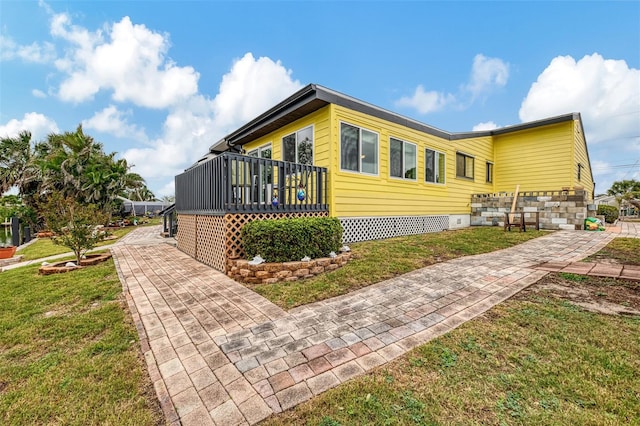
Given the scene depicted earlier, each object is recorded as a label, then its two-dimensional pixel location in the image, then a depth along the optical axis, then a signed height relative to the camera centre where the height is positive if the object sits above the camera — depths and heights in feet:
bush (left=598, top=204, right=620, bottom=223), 48.53 -0.96
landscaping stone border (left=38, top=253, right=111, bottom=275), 19.35 -4.24
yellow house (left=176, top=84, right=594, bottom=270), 20.05 +4.44
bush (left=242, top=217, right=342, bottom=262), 16.46 -1.87
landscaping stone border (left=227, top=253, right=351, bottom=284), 15.79 -3.76
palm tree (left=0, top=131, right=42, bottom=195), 58.65 +10.93
